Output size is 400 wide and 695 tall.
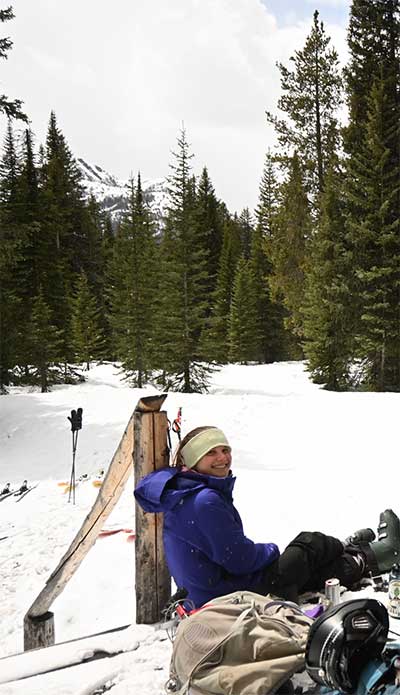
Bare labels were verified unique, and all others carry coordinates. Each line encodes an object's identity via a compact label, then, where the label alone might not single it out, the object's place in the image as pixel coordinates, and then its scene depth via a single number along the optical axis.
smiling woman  3.14
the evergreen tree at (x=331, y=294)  17.45
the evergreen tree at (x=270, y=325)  35.94
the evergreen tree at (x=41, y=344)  21.05
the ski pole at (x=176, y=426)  4.49
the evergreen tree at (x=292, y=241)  19.80
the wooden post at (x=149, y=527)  3.71
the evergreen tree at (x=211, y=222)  41.25
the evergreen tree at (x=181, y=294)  20.41
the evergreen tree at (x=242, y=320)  32.81
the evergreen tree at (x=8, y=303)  12.54
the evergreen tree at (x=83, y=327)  31.22
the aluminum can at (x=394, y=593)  3.42
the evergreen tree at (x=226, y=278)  36.41
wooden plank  3.83
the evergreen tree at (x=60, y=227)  28.03
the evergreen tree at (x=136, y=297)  23.94
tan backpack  2.33
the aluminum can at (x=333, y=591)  3.42
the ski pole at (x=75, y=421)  8.76
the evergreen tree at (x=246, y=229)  54.01
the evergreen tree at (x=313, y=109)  19.19
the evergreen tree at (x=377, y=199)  16.36
